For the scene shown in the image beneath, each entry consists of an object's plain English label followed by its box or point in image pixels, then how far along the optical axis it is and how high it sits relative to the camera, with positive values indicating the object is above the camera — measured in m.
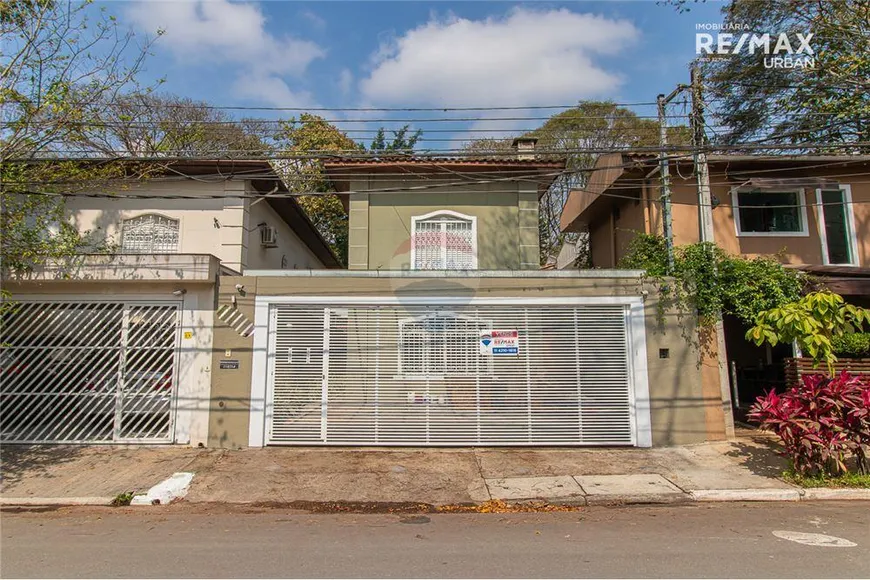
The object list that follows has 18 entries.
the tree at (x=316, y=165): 19.86 +7.84
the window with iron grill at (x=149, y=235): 10.62 +2.65
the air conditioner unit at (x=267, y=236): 12.32 +3.02
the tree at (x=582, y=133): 22.00 +10.28
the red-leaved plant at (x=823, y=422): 6.54 -0.91
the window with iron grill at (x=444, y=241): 11.62 +2.72
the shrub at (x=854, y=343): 9.14 +0.20
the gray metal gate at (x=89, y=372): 8.90 -0.25
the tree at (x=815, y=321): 6.56 +0.44
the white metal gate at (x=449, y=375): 8.90 -0.34
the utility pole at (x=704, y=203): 9.02 +2.88
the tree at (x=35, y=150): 7.52 +3.38
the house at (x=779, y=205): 11.12 +3.43
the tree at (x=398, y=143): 22.27 +9.80
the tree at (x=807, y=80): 11.28 +6.94
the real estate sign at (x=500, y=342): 9.14 +0.26
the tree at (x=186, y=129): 16.06 +8.68
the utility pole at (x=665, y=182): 9.60 +3.44
